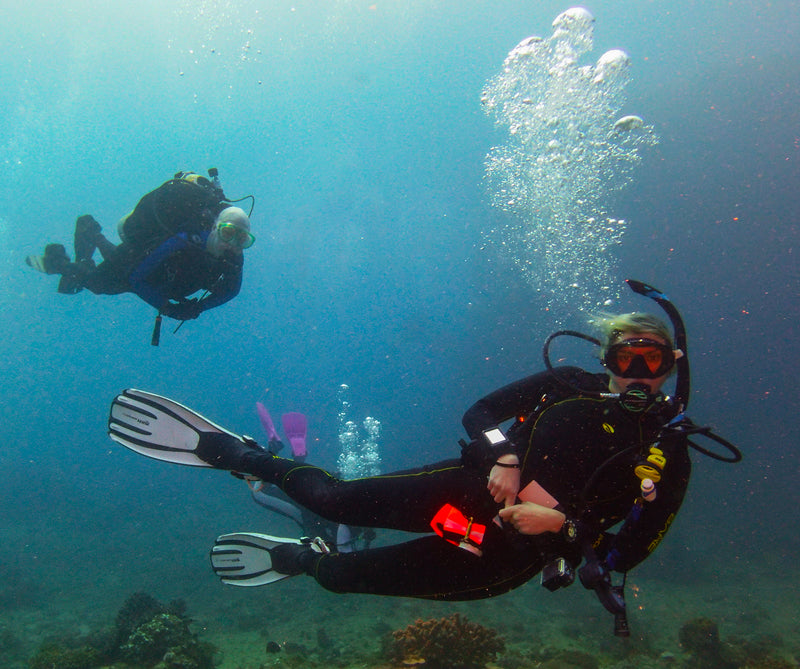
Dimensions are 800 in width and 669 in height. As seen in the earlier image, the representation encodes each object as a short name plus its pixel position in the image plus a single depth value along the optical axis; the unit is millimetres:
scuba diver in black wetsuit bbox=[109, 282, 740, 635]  2445
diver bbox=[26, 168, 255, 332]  5227
